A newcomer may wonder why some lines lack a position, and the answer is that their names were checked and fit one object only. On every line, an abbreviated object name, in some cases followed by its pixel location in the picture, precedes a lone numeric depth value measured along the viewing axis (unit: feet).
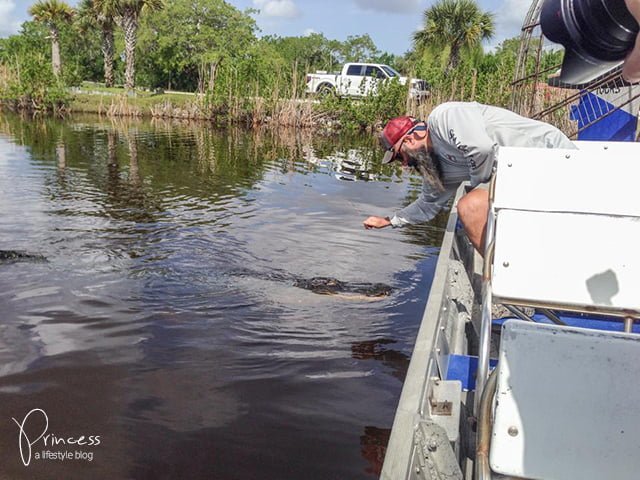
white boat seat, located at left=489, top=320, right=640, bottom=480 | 5.18
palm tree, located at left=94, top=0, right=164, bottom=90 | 112.88
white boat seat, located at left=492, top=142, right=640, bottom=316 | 6.73
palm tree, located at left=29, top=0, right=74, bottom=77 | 120.67
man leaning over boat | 11.00
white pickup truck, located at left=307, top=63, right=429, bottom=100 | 75.24
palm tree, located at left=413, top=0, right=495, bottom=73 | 94.07
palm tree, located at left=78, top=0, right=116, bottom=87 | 119.44
